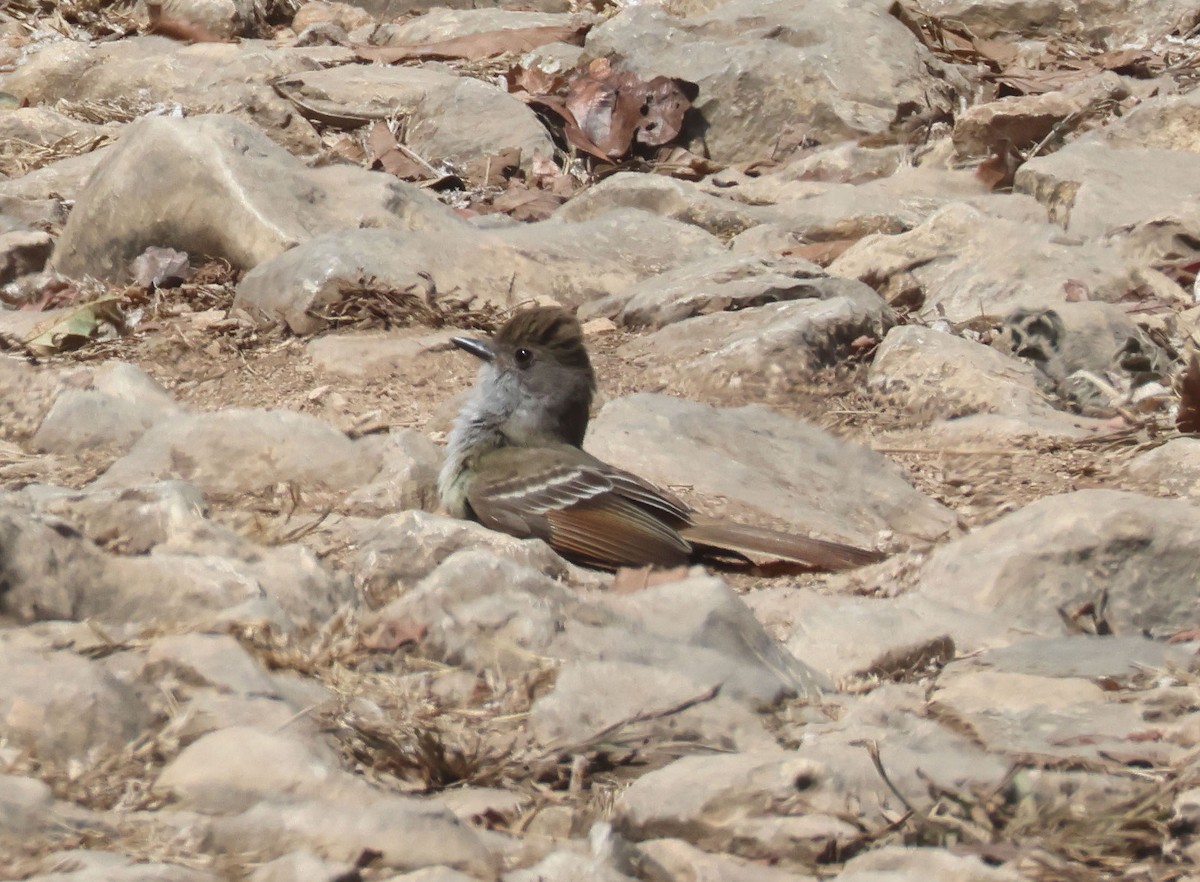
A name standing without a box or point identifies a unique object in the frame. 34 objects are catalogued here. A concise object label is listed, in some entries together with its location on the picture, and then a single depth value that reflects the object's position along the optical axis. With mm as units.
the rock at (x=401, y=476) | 11234
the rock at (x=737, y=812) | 6242
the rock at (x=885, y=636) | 8547
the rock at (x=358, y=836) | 5859
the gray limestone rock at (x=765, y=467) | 12289
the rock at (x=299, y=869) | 5594
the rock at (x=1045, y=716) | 7105
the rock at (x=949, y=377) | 14133
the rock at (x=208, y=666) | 7066
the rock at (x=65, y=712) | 6477
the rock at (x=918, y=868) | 5828
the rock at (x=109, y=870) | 5395
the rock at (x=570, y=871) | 5777
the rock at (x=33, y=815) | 5863
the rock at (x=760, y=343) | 14555
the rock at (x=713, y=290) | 15578
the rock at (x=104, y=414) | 12078
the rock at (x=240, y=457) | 11078
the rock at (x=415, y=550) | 8695
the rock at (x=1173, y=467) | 12281
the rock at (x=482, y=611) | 7742
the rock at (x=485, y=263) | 15047
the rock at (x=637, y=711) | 7176
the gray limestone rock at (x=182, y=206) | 15977
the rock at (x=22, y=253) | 16328
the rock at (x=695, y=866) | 6008
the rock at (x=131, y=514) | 8586
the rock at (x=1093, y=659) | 8180
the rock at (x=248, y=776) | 6258
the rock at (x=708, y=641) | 7695
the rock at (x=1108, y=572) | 9484
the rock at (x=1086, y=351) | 14516
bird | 11562
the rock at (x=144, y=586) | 7605
